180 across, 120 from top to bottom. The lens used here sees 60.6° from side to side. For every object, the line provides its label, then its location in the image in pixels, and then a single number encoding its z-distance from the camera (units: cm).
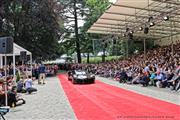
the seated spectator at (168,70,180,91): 852
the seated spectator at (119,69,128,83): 1261
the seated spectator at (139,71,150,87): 1052
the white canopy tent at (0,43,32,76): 1168
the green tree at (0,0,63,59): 1951
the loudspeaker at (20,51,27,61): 1113
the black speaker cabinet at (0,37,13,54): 595
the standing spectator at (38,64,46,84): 1380
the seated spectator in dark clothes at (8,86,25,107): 679
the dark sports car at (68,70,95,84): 1302
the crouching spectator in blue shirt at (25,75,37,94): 944
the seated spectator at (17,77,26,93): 957
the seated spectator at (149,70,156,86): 1033
